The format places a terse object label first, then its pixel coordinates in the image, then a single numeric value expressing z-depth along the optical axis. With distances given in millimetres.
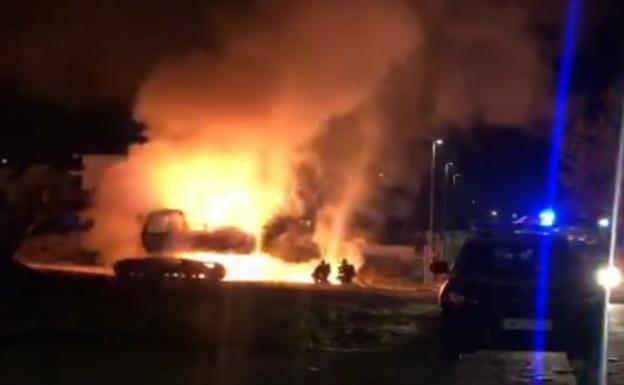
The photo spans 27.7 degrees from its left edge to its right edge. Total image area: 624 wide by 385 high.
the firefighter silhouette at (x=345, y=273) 31219
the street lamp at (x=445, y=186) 49575
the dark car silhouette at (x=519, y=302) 12547
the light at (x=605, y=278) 13386
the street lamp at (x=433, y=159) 42825
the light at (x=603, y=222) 41406
